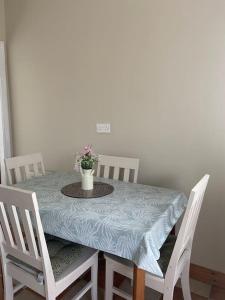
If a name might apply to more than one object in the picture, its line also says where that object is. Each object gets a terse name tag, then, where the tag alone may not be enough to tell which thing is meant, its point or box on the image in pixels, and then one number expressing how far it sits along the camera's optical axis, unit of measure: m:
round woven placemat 1.85
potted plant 1.89
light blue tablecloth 1.34
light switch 2.57
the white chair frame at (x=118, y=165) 2.24
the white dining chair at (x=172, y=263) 1.38
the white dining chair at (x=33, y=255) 1.37
